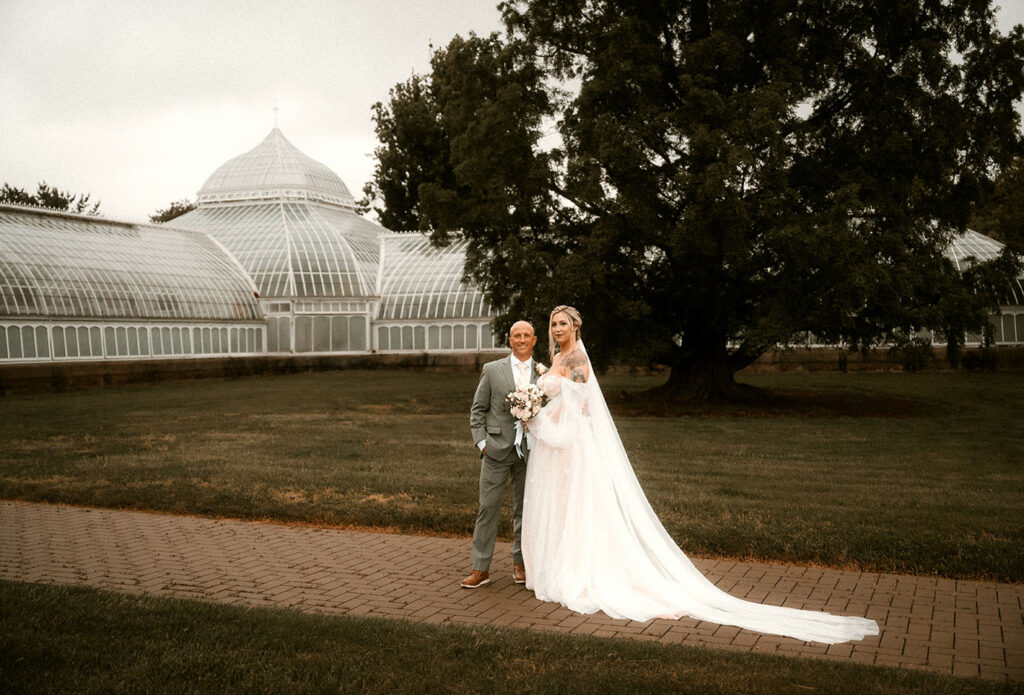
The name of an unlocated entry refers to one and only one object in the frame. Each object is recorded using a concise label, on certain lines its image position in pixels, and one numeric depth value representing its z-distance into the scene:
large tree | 18.55
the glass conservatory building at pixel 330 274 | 40.59
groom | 6.95
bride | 6.45
